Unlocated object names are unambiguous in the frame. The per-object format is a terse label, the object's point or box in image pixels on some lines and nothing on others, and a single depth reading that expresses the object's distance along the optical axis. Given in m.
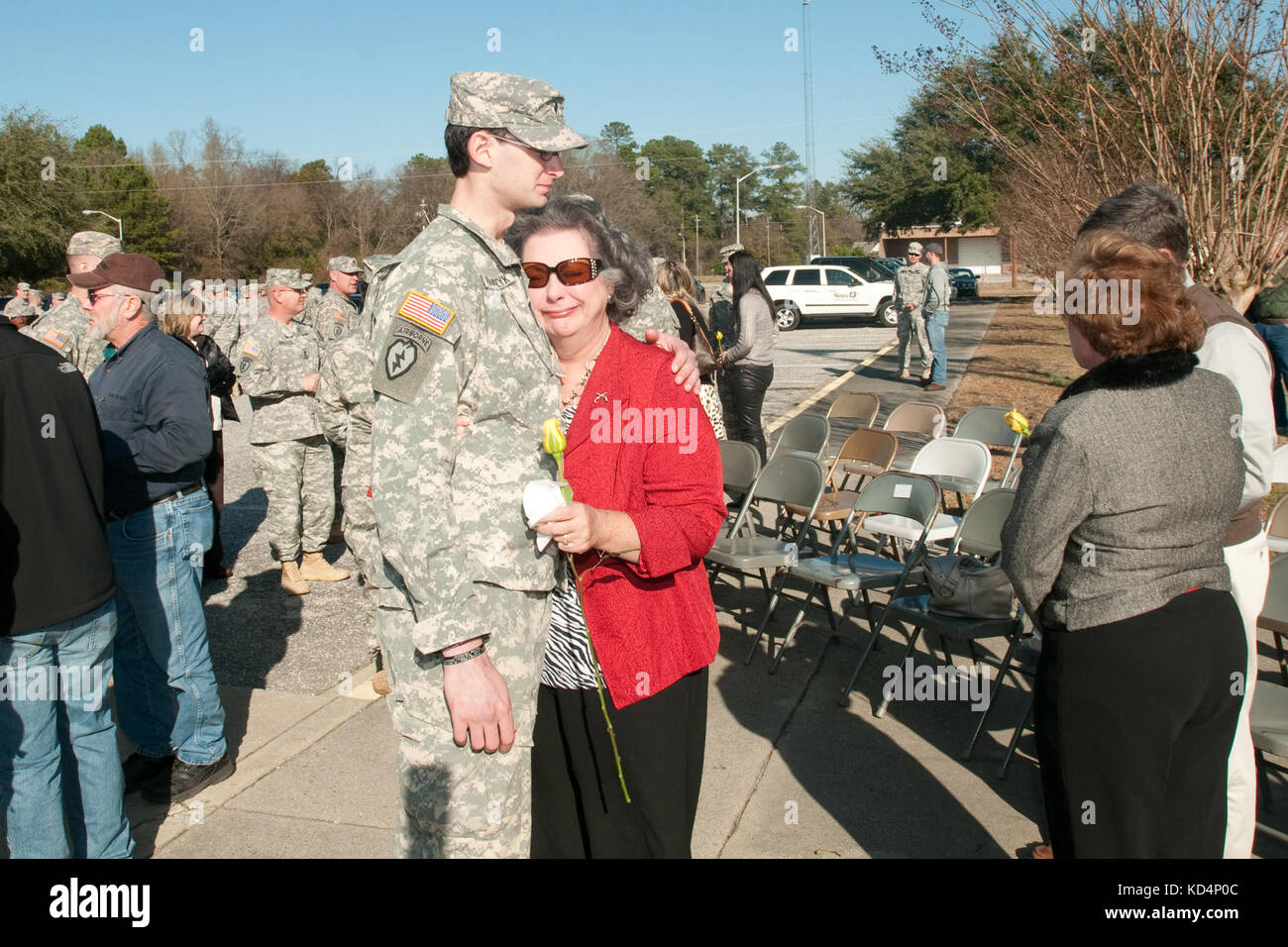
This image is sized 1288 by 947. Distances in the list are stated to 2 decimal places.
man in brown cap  3.61
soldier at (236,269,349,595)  6.25
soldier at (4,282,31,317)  13.96
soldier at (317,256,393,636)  3.96
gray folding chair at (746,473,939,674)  4.72
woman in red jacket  2.21
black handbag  4.11
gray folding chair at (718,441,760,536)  6.15
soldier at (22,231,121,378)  6.39
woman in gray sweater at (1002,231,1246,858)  2.09
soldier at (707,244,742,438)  8.10
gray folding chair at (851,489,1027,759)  4.09
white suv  27.92
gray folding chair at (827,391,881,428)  8.37
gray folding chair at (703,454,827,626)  5.11
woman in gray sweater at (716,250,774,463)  7.77
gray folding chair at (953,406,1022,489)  6.98
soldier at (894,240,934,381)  15.21
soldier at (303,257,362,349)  8.35
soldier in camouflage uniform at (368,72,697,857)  1.77
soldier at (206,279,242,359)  7.75
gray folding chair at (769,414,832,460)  7.09
